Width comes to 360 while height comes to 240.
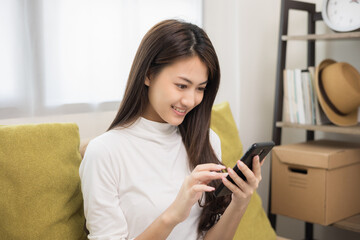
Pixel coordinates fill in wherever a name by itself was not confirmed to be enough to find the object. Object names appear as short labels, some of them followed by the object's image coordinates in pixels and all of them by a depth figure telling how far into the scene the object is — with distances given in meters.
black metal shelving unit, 2.19
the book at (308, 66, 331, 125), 2.17
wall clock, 2.03
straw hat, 2.08
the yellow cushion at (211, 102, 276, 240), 1.82
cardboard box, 2.01
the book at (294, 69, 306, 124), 2.18
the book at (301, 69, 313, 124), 2.18
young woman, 1.20
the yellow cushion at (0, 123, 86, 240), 1.17
